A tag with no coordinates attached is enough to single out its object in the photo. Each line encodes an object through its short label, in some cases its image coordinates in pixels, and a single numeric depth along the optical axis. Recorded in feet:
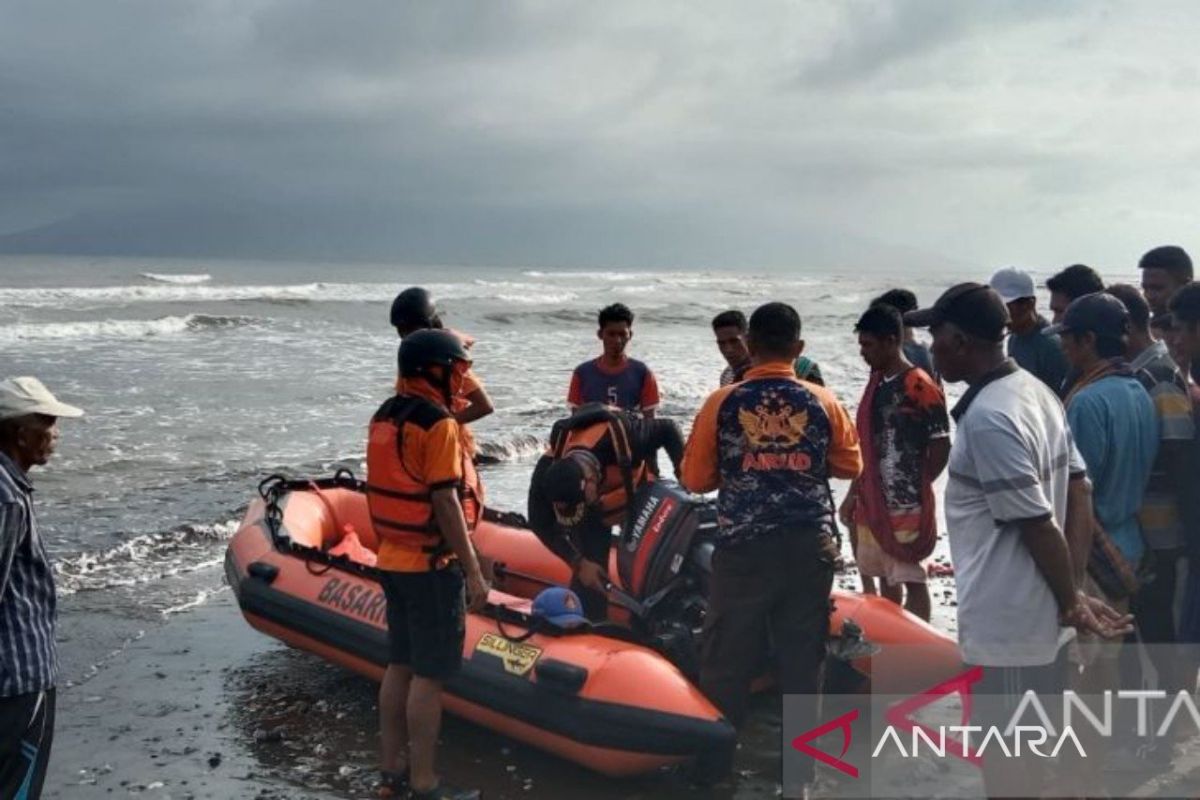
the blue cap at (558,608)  14.82
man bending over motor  14.75
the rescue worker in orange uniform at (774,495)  12.07
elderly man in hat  9.27
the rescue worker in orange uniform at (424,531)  12.31
